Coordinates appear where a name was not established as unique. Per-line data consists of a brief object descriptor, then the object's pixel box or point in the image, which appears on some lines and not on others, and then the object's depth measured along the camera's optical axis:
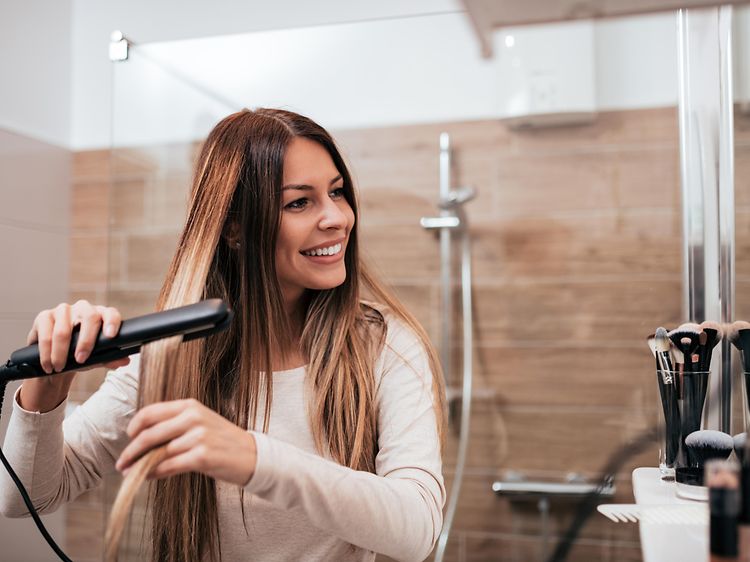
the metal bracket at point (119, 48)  1.51
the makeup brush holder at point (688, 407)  0.75
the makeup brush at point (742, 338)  0.73
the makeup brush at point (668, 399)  0.80
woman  0.92
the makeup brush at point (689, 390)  0.80
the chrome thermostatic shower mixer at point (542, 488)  1.38
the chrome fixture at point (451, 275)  1.49
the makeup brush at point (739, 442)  0.67
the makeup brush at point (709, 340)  0.80
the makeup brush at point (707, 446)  0.71
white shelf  0.56
